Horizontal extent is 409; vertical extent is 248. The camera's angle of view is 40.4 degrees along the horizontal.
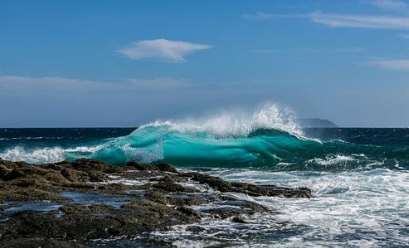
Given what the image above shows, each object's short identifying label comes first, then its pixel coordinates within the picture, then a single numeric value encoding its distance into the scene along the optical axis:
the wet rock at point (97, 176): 17.45
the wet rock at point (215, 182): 16.86
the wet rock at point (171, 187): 15.80
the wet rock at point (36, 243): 8.86
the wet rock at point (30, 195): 12.95
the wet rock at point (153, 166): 21.32
